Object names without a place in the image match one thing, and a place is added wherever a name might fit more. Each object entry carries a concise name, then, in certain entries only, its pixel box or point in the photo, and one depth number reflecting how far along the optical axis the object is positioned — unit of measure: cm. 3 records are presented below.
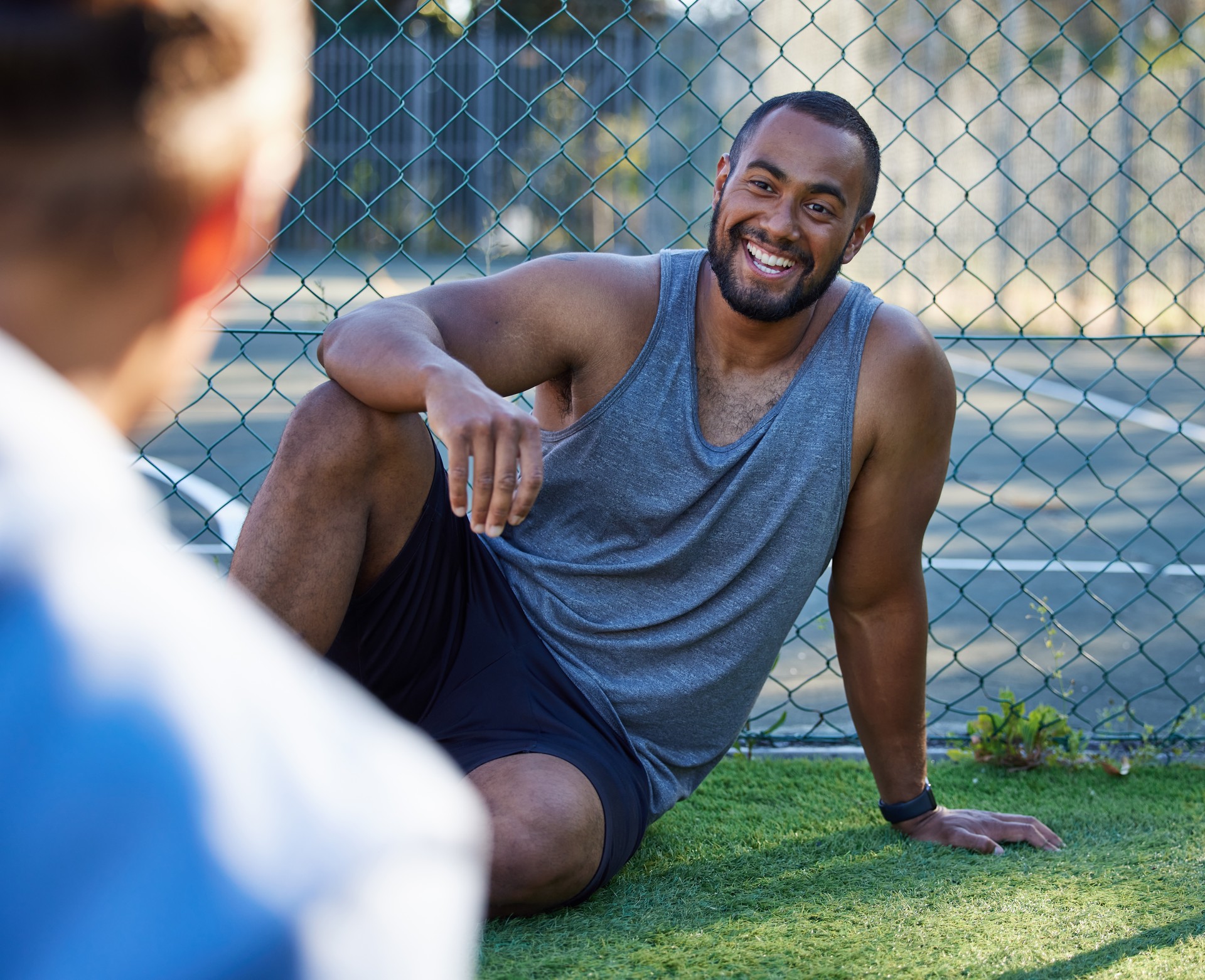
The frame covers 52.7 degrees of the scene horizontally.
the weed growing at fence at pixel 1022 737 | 312
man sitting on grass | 241
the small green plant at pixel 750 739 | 325
